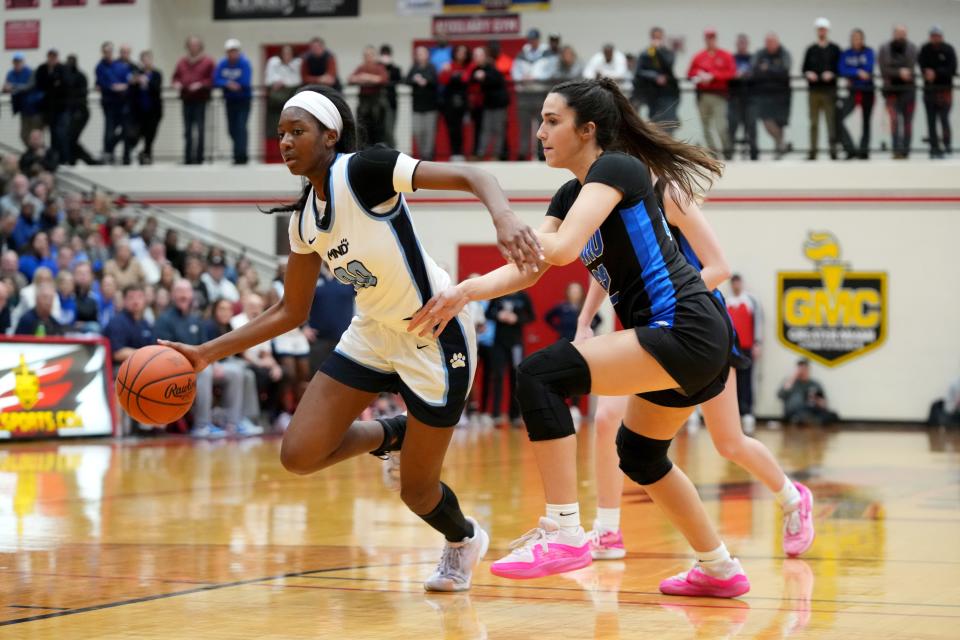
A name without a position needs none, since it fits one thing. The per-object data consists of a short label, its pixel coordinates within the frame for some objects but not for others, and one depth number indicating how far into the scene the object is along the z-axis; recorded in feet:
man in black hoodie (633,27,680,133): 60.59
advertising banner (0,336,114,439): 40.78
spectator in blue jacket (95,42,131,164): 66.03
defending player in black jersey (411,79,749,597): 15.01
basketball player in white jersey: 15.89
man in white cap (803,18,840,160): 60.18
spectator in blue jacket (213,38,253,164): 66.13
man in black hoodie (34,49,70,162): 66.18
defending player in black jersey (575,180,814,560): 19.40
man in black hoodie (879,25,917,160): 59.98
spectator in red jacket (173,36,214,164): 66.69
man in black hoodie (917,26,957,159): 59.77
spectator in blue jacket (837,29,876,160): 60.03
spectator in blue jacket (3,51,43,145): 66.54
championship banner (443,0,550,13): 75.72
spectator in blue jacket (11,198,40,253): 52.47
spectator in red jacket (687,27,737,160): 61.21
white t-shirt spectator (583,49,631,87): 62.44
